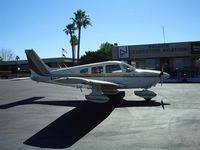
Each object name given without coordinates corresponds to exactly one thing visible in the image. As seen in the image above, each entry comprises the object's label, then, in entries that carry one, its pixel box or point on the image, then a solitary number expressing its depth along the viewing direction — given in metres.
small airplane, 10.72
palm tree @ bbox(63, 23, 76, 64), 48.52
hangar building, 30.68
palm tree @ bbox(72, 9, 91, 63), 47.12
